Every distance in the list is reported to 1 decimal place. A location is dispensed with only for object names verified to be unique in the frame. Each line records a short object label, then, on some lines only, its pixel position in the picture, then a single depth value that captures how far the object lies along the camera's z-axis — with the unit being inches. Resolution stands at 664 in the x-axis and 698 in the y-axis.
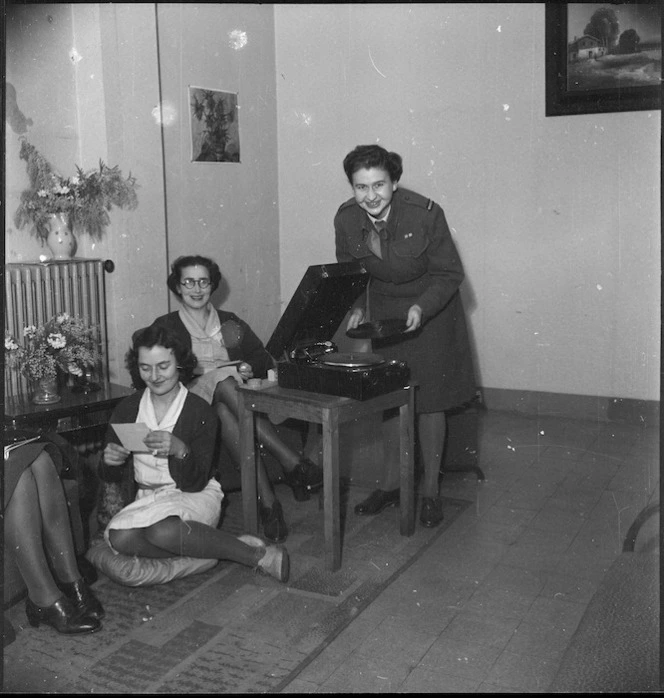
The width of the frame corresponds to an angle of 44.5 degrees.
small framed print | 159.9
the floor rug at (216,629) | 86.7
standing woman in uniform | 123.2
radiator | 124.0
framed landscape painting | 168.6
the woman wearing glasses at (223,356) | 133.9
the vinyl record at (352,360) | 114.0
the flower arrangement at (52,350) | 117.1
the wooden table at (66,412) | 114.9
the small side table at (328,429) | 108.8
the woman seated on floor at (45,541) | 95.0
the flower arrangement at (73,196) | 130.2
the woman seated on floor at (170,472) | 109.3
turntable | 110.7
